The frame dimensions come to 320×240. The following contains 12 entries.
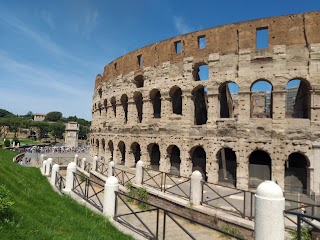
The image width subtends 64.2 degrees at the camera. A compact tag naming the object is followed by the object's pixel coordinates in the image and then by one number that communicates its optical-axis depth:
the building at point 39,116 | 121.60
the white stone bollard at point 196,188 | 9.60
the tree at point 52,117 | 114.25
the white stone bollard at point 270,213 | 4.10
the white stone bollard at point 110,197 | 7.14
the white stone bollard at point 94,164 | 16.94
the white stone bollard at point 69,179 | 9.95
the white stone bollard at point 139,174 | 12.66
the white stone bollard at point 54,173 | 11.33
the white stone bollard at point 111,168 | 14.64
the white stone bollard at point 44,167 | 15.89
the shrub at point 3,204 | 4.44
